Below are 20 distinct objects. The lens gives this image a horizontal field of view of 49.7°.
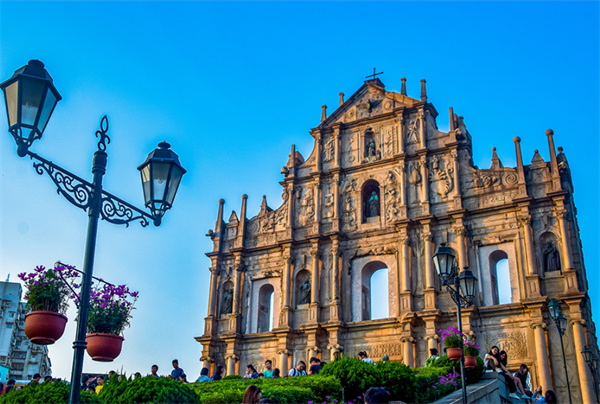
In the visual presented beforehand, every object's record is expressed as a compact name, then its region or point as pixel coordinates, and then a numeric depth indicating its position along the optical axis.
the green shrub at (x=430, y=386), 14.72
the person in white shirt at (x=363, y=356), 17.34
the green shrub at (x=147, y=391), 9.73
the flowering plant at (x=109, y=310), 10.06
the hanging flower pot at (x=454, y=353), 16.19
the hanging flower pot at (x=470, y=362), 16.34
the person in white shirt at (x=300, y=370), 19.06
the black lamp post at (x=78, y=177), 7.66
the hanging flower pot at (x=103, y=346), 9.77
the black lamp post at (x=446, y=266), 14.96
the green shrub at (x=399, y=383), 14.26
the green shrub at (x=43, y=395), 9.60
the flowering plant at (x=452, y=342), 16.36
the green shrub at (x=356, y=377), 14.19
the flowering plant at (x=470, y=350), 16.72
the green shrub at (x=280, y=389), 12.25
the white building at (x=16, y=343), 63.50
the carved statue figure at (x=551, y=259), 26.09
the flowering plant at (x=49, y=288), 9.69
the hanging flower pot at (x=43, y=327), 9.31
